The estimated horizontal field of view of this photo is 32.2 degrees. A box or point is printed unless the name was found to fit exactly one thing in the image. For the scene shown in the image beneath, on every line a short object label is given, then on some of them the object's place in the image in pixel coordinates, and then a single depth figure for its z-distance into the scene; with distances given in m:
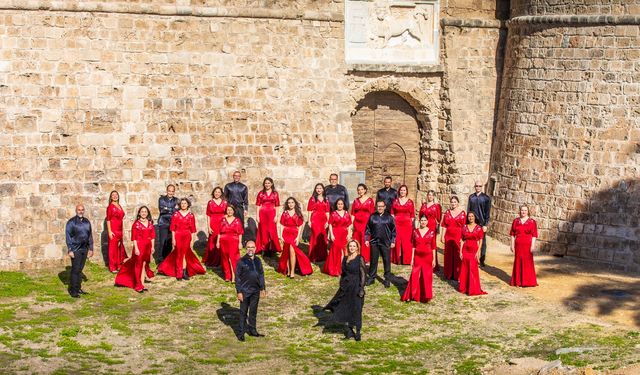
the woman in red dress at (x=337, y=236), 20.11
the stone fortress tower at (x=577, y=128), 21.75
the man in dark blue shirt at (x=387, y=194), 21.56
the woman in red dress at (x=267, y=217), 21.14
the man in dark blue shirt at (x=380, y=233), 19.42
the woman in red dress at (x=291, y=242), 20.16
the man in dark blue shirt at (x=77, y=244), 18.55
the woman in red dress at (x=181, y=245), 19.67
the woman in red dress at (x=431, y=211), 20.80
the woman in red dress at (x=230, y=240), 19.52
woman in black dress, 16.55
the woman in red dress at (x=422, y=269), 18.59
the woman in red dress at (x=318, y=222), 21.02
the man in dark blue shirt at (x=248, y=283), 16.39
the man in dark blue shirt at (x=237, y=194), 21.38
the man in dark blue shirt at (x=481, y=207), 21.48
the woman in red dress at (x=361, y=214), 20.75
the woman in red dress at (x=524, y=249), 19.89
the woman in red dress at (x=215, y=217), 20.44
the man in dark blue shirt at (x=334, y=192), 21.42
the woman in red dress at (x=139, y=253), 18.97
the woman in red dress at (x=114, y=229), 20.09
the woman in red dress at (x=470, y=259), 19.14
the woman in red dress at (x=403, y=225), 20.91
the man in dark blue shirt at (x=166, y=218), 20.56
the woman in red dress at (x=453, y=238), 20.11
